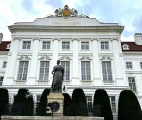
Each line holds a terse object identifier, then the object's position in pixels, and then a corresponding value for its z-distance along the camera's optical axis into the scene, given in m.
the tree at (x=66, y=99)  19.25
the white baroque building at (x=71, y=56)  22.61
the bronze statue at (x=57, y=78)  12.73
